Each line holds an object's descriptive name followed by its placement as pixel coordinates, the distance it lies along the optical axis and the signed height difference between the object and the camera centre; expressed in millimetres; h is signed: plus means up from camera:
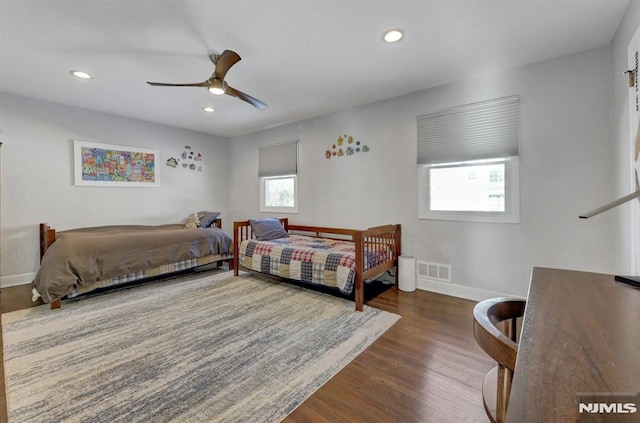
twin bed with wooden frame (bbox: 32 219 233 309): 2566 -508
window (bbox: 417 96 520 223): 2613 +482
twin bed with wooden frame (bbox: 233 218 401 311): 2629 -515
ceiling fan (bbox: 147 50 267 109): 2131 +1131
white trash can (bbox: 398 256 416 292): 3084 -748
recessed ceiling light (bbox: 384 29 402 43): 2041 +1344
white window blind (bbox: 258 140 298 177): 4355 +853
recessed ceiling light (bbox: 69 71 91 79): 2701 +1383
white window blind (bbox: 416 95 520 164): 2596 +794
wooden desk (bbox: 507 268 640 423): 421 -300
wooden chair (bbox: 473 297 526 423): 637 -355
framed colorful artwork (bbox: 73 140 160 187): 3719 +671
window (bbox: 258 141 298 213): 4375 +556
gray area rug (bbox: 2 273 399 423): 1407 -989
